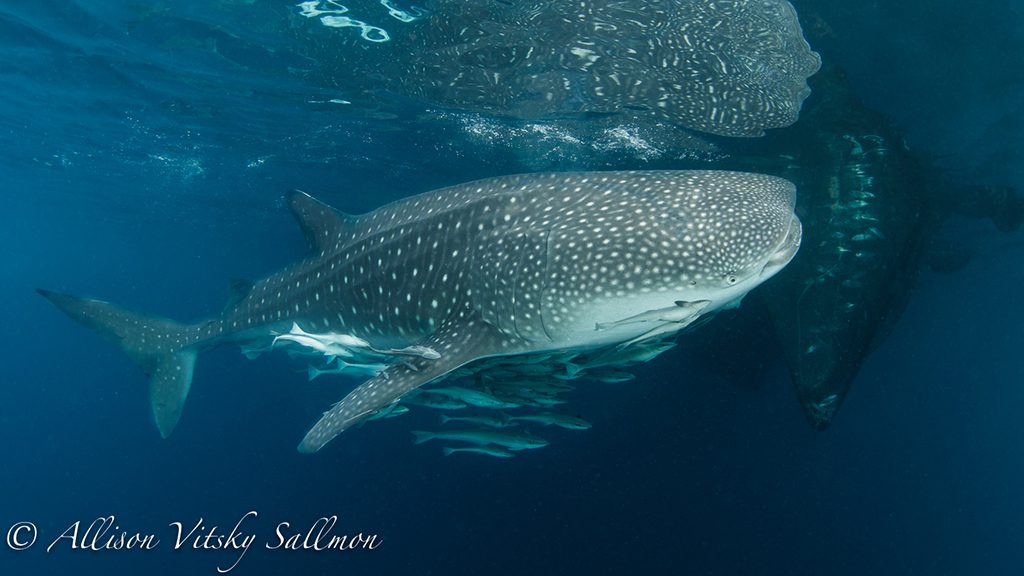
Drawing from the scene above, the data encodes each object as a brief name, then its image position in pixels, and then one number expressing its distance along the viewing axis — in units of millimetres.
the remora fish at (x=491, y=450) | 6980
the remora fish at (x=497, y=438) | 6719
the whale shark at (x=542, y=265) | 3639
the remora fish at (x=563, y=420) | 6551
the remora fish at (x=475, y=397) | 5391
